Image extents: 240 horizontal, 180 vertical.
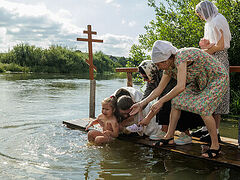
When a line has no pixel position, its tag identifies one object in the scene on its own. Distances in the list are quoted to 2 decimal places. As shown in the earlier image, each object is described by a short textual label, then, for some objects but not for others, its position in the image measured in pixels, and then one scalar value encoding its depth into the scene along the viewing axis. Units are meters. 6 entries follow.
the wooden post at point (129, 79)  5.80
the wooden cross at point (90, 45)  6.17
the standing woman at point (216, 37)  3.71
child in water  4.33
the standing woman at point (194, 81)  3.21
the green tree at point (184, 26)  7.88
